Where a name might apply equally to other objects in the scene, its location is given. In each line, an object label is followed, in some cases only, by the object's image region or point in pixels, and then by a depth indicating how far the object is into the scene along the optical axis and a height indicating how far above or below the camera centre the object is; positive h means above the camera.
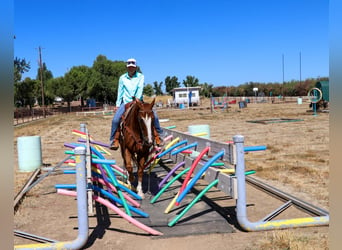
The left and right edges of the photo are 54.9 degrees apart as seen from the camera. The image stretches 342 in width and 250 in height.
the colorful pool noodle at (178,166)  6.65 -1.23
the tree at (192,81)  104.75 +8.15
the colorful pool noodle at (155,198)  6.08 -1.67
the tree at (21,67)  43.71 +5.97
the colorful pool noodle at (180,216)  4.86 -1.61
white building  61.43 +2.15
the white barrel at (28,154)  9.55 -1.23
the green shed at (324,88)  29.05 +1.34
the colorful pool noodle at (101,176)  5.72 -1.28
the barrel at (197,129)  10.35 -0.71
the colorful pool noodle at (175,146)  7.07 -0.84
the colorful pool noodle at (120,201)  4.87 -1.42
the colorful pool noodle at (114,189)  5.79 -1.50
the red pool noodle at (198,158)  5.58 -0.89
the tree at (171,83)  113.81 +8.45
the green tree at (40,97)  66.12 +2.92
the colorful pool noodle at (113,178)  5.10 -1.19
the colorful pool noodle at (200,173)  5.03 -1.04
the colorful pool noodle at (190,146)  6.65 -0.80
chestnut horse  5.70 -0.48
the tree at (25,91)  49.38 +3.17
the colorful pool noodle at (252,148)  5.10 -0.68
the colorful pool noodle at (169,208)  5.45 -1.67
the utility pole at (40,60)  48.56 +7.42
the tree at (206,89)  97.38 +5.10
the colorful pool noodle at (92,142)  8.25 -0.82
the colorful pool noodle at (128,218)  4.56 -1.56
